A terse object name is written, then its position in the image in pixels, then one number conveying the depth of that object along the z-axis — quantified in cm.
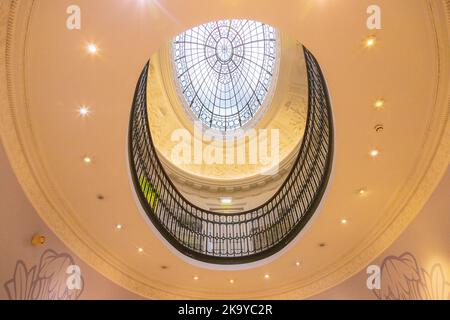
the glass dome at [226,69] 1338
